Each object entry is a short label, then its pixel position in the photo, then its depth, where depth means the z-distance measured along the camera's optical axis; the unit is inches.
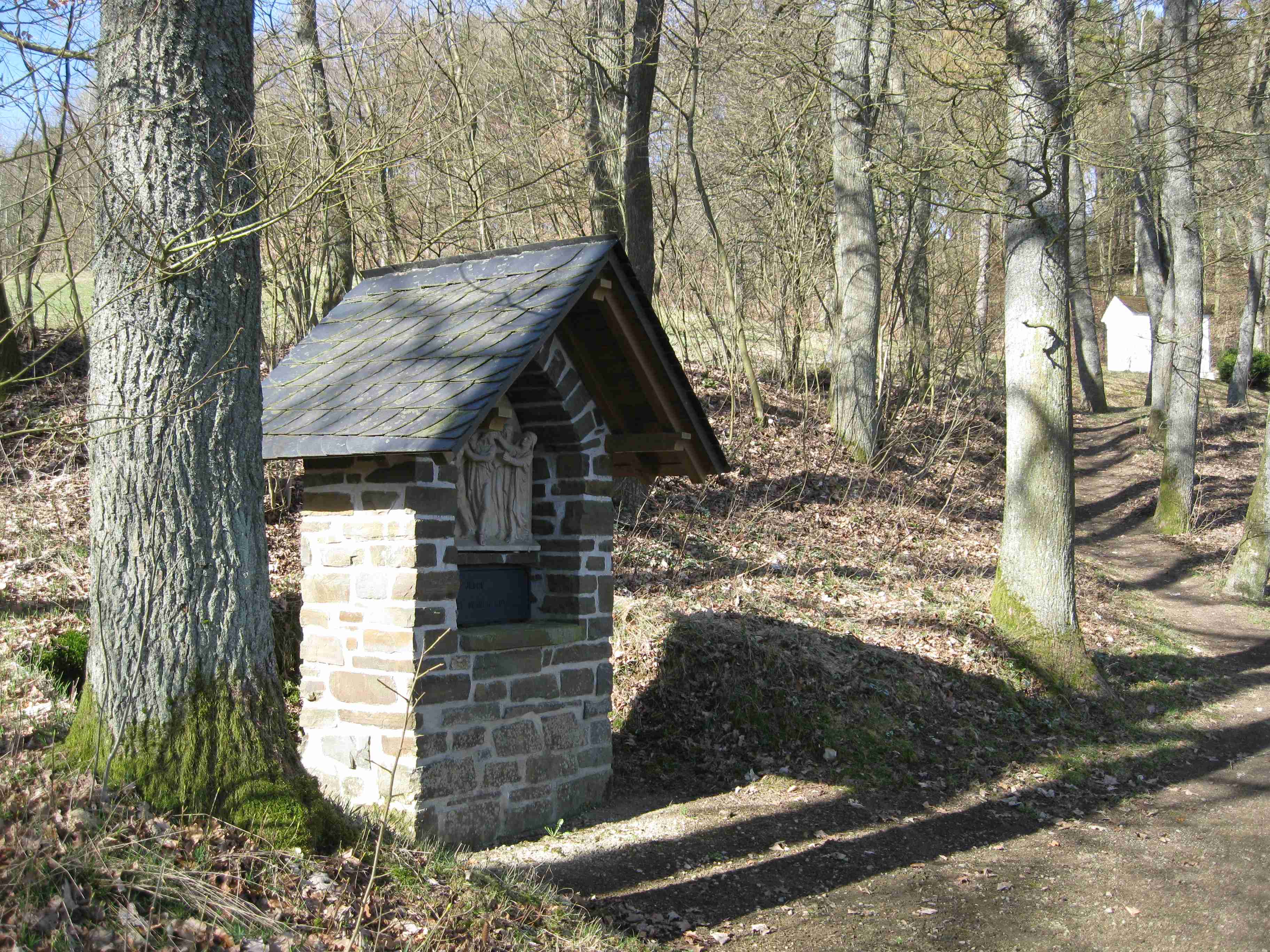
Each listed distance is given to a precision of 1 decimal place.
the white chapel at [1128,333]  1738.4
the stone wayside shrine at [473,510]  234.5
